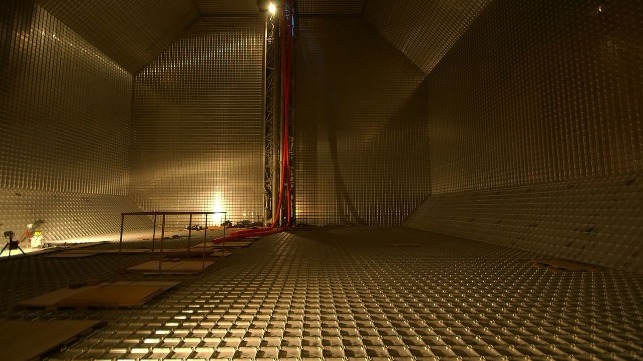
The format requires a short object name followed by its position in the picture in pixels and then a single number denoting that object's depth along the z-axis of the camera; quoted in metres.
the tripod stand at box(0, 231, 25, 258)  11.52
